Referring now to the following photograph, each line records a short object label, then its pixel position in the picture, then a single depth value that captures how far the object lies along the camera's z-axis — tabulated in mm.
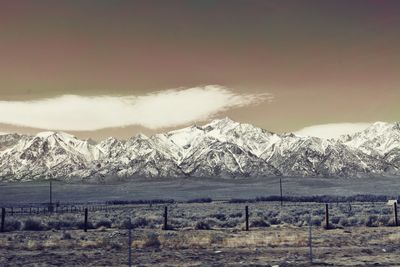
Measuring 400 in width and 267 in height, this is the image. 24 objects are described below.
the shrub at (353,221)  41359
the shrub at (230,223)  42344
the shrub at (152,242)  29016
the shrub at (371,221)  40281
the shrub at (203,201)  131725
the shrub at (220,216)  51719
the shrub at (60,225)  43125
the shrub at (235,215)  53625
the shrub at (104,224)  42428
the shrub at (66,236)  33438
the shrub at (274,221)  44922
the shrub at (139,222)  43569
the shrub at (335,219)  43125
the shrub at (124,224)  42369
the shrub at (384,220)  40394
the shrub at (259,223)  41719
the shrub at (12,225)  40544
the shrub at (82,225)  41812
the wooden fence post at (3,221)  38938
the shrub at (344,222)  41347
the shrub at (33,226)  41812
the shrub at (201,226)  40438
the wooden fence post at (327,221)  37650
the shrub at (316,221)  41281
